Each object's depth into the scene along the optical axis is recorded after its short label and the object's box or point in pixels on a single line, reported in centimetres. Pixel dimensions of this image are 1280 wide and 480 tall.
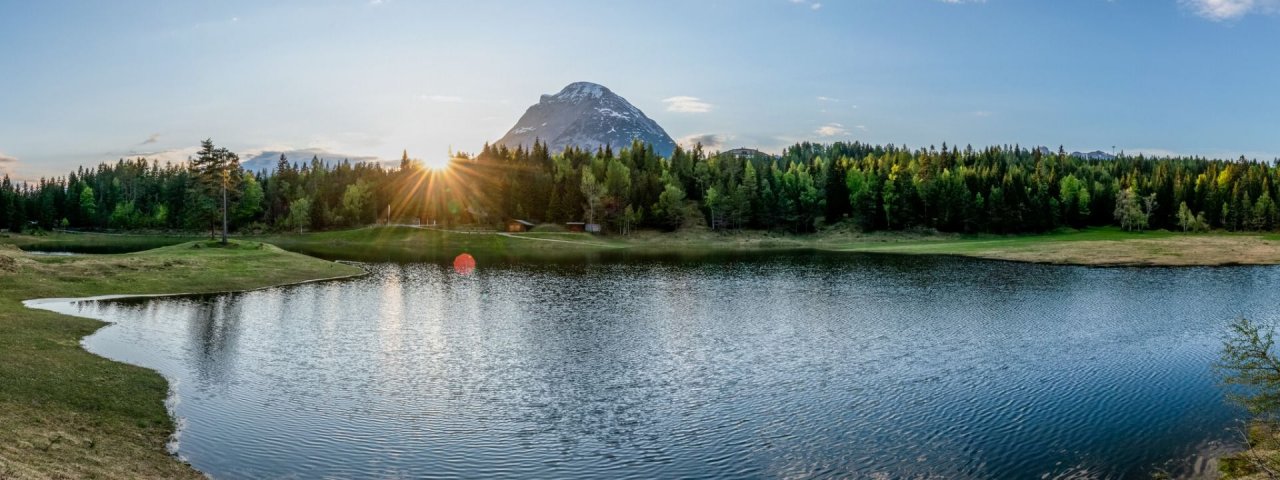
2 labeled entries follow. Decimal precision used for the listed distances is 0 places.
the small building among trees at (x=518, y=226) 18850
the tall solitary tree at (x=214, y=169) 10625
